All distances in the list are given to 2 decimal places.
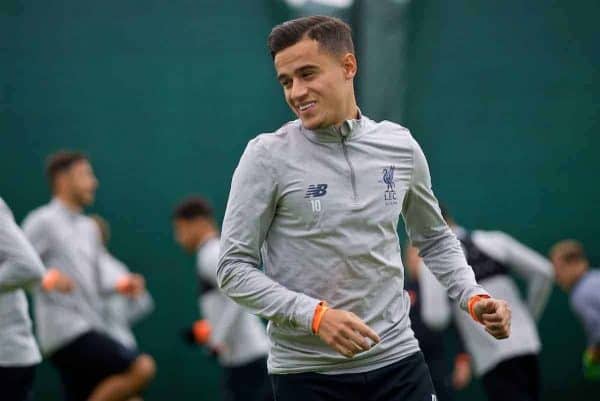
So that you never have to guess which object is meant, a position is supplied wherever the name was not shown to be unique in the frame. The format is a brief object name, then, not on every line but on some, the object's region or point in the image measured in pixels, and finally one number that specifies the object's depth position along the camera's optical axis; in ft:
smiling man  19.89
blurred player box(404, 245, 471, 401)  45.55
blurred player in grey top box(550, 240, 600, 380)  47.09
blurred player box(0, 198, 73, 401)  26.18
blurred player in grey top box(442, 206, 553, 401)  40.86
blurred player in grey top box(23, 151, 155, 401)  43.78
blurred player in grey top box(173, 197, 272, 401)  46.03
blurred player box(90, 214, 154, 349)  50.20
